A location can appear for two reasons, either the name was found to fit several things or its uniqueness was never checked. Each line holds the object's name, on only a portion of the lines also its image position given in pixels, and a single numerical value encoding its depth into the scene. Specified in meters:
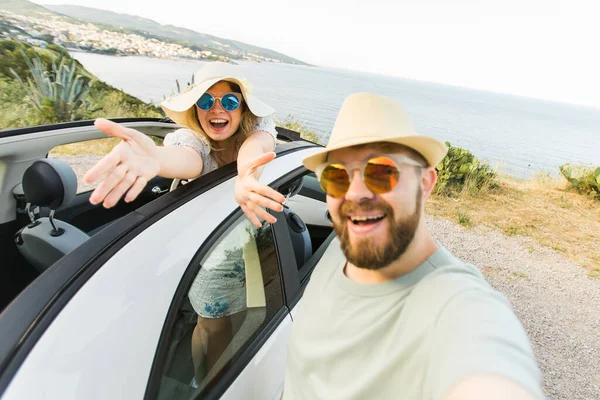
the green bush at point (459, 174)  8.42
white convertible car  0.87
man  0.80
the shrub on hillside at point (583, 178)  8.99
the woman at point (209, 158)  1.16
